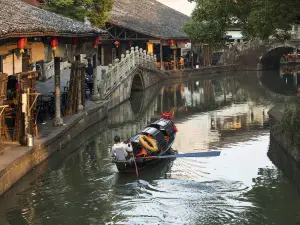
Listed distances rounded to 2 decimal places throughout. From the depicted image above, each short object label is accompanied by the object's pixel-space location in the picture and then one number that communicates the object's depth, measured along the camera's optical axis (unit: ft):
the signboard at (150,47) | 157.79
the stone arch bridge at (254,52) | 183.32
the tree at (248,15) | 63.77
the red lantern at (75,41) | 75.07
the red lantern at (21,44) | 56.13
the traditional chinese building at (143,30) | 150.71
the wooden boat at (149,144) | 56.49
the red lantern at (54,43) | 65.36
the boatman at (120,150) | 55.31
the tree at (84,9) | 109.15
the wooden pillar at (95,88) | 93.50
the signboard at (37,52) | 63.67
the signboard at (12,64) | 57.10
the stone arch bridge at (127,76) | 100.24
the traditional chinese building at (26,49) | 55.11
